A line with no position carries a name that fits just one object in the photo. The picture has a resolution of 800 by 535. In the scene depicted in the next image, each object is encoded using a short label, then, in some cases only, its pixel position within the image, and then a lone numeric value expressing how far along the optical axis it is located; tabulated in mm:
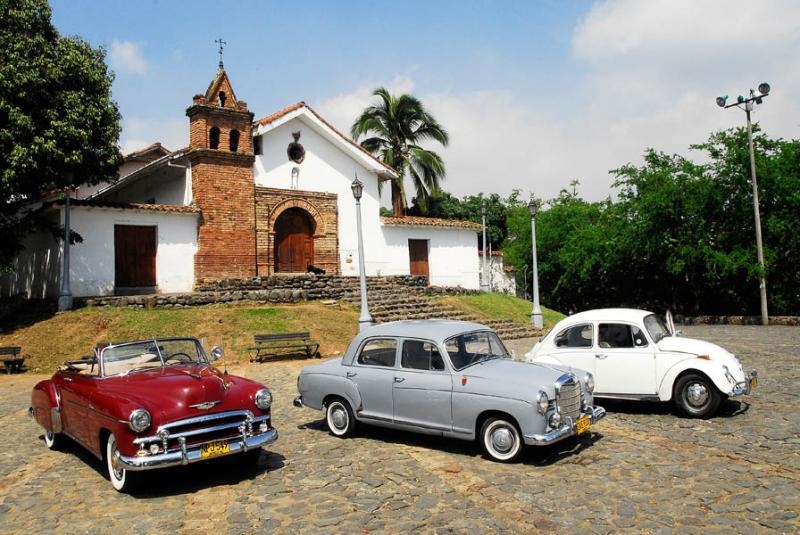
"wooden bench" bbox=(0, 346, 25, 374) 14750
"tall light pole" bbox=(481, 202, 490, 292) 31641
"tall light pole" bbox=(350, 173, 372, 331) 15695
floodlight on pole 21997
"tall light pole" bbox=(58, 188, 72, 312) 17625
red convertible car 5684
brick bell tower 21719
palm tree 34406
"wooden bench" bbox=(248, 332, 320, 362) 15773
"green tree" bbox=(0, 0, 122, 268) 15750
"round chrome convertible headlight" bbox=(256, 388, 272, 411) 6438
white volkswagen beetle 8219
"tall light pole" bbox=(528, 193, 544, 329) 20859
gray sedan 6516
